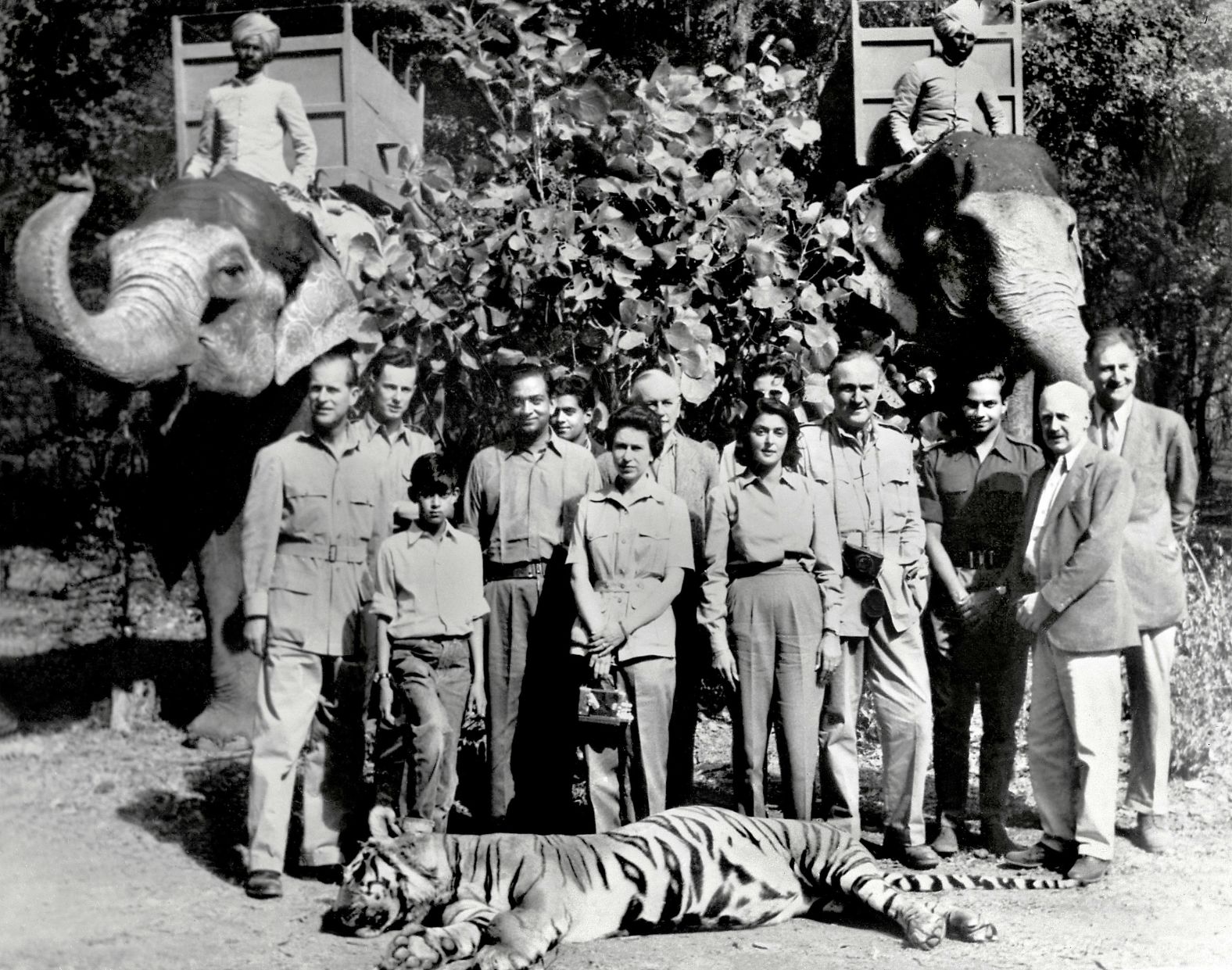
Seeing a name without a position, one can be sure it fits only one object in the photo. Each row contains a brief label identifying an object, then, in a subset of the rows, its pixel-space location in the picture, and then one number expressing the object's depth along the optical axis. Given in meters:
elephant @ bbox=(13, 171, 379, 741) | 5.68
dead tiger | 4.03
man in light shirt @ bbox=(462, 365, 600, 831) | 5.18
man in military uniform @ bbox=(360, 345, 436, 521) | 5.05
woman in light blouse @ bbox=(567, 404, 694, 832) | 4.82
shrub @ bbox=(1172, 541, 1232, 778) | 6.51
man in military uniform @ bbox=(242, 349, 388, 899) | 4.73
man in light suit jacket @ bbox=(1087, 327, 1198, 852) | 5.33
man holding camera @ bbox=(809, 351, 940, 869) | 5.11
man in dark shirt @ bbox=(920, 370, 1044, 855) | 5.31
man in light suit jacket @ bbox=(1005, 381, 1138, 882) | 4.92
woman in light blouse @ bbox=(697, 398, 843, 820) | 4.94
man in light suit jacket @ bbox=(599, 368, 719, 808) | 5.28
